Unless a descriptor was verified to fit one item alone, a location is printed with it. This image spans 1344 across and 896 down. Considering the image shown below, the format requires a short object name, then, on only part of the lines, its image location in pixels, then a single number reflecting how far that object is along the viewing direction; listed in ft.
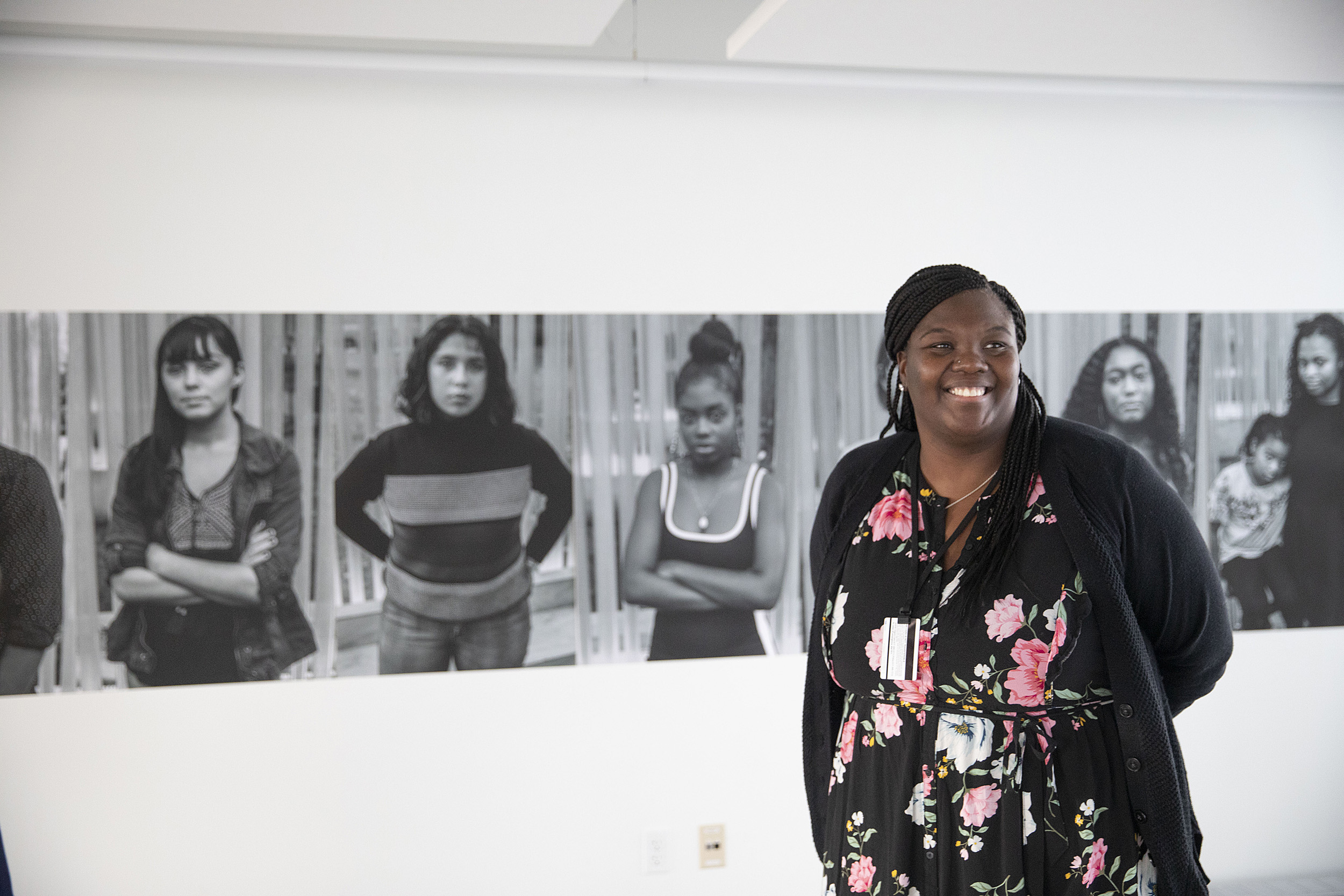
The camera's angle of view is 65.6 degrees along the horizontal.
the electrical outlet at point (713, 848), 9.62
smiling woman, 4.63
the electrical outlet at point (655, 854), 9.53
